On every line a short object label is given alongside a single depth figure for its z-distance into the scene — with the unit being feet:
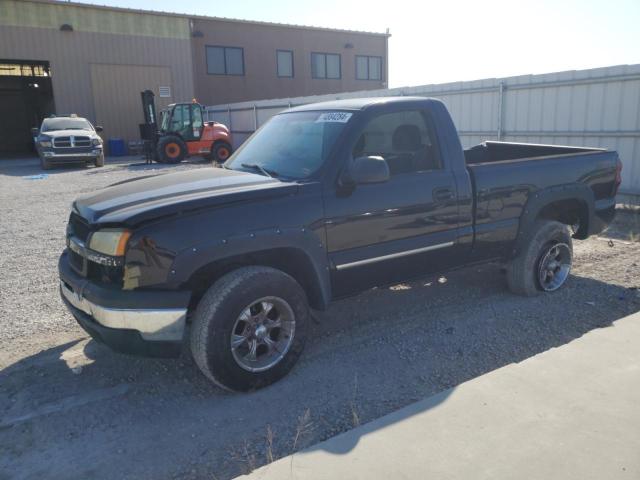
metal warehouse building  89.10
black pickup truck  11.00
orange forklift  71.22
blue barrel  92.94
